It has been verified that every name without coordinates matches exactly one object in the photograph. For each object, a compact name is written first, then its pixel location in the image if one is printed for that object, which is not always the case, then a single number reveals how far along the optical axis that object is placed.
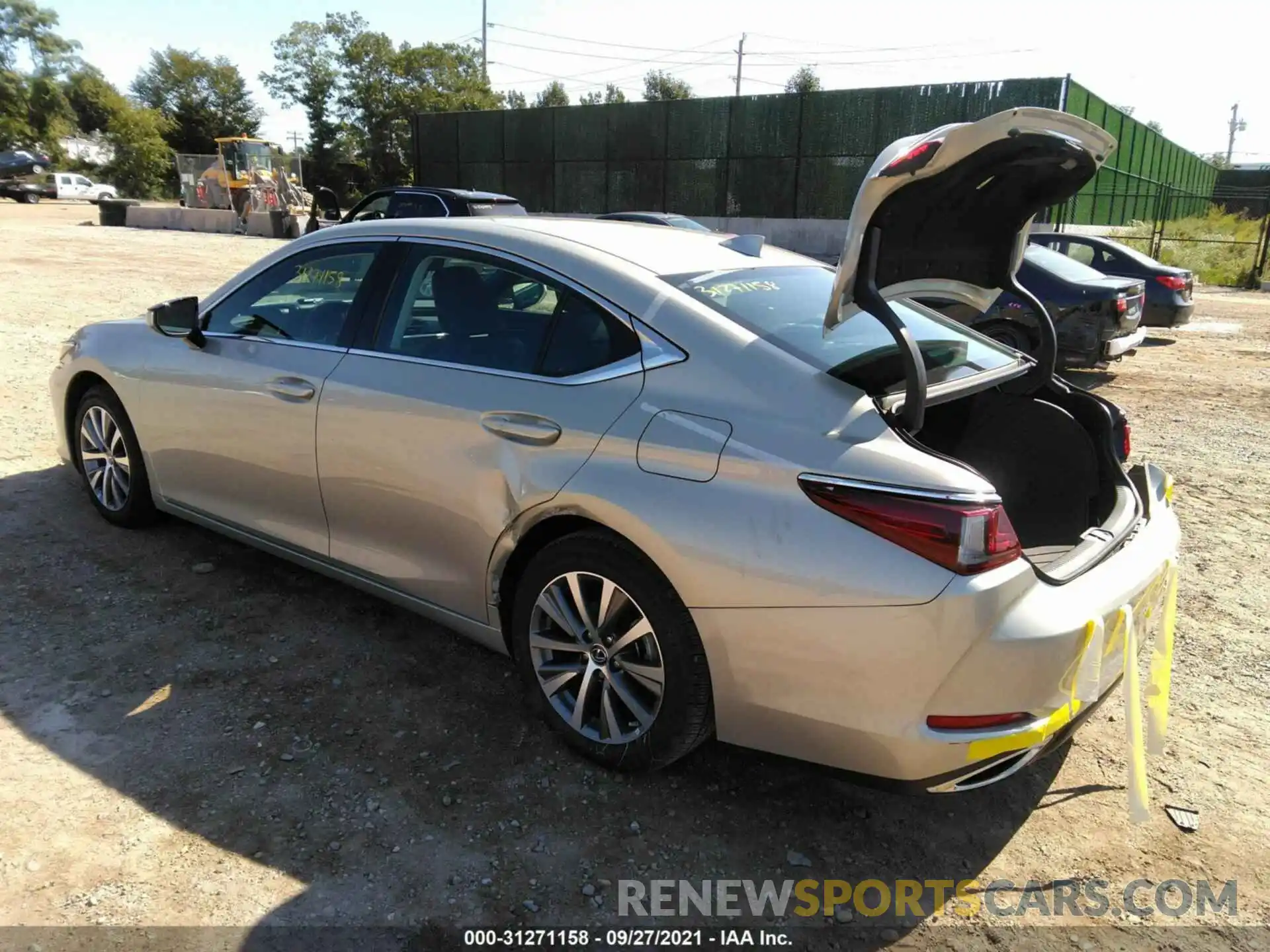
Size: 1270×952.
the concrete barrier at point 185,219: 32.59
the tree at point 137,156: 55.38
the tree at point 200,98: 64.44
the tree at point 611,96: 82.81
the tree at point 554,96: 83.44
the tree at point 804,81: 72.62
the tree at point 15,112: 60.94
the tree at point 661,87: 86.12
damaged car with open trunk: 2.24
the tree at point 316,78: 55.69
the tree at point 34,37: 72.88
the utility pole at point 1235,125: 105.81
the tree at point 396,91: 52.78
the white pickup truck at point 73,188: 50.66
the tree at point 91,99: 68.62
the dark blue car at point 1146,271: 11.62
